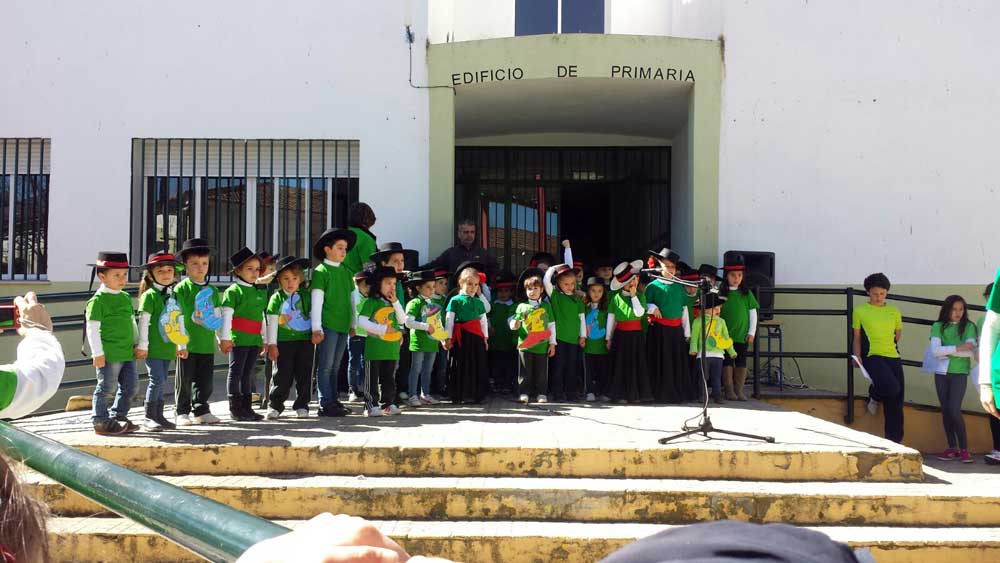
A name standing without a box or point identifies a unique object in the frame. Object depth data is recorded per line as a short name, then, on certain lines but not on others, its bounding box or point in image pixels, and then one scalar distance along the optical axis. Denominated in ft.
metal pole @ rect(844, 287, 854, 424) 28.76
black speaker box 31.60
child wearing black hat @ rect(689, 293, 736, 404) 27.99
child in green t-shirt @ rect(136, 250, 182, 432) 21.34
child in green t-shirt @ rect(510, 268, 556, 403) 27.63
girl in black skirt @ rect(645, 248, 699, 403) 28.17
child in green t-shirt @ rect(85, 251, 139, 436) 20.44
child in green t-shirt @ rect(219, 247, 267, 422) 23.36
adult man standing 31.48
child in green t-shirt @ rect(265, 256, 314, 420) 23.90
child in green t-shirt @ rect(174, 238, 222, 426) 22.36
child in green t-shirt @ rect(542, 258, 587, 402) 28.50
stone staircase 16.31
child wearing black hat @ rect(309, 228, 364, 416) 24.26
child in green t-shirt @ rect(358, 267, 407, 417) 24.91
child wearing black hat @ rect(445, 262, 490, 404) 27.86
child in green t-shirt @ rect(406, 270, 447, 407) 26.68
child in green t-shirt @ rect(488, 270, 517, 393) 30.14
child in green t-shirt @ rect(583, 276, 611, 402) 29.12
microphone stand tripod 19.71
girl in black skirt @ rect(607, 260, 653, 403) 27.99
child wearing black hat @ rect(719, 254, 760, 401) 28.91
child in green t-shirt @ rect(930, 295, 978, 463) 27.12
